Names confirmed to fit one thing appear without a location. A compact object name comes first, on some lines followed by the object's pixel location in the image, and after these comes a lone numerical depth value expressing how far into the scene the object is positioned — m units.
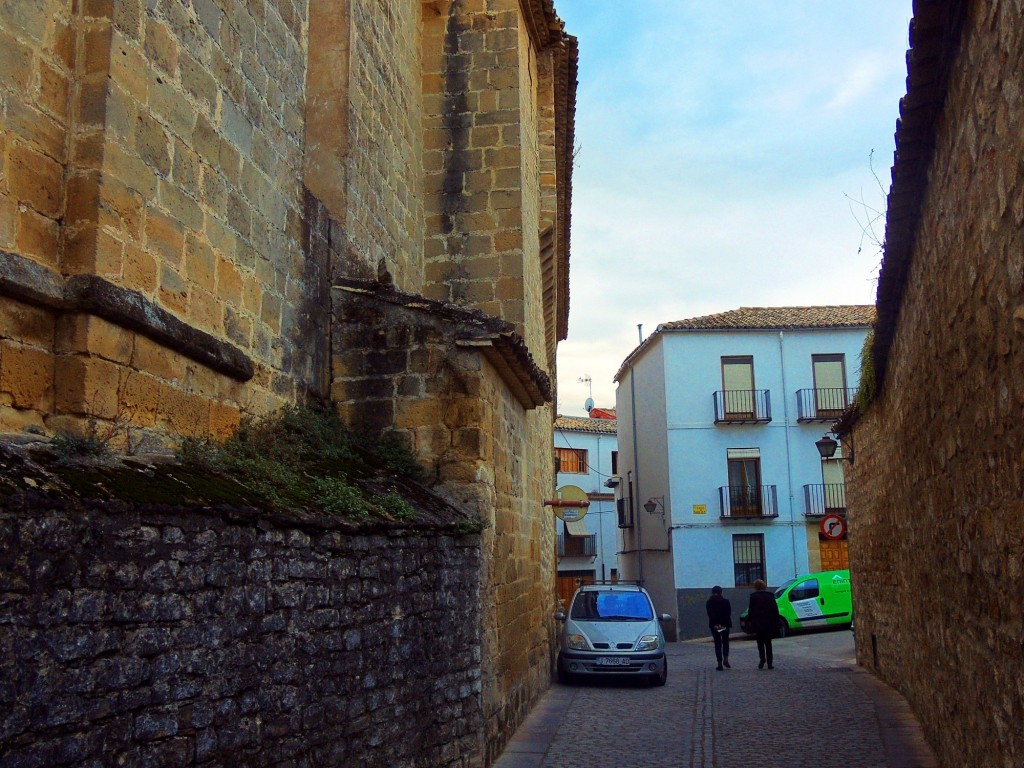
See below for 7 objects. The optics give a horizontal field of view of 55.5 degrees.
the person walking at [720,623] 15.13
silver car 12.80
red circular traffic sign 14.46
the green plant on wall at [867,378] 9.52
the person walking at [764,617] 14.91
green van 22.69
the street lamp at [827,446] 15.58
